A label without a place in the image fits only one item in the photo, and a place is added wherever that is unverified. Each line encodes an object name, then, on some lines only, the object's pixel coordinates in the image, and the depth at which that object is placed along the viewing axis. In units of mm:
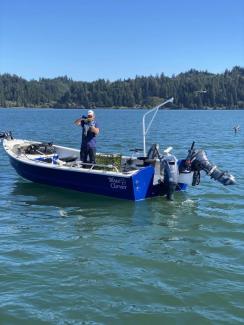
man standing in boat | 15477
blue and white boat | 14219
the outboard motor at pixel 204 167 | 13883
